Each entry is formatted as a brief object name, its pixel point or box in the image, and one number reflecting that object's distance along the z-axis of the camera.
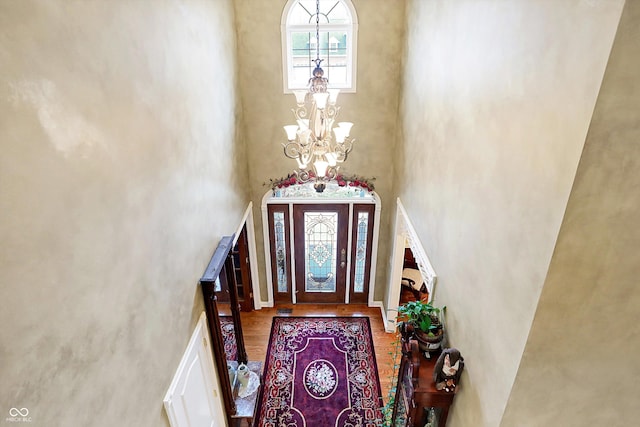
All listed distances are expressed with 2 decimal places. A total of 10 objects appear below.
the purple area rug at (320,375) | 4.82
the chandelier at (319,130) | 3.33
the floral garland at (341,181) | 5.80
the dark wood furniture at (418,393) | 2.90
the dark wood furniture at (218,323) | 3.59
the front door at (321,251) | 6.17
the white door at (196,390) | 2.89
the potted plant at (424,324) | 3.20
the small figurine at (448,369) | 2.85
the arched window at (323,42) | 4.99
